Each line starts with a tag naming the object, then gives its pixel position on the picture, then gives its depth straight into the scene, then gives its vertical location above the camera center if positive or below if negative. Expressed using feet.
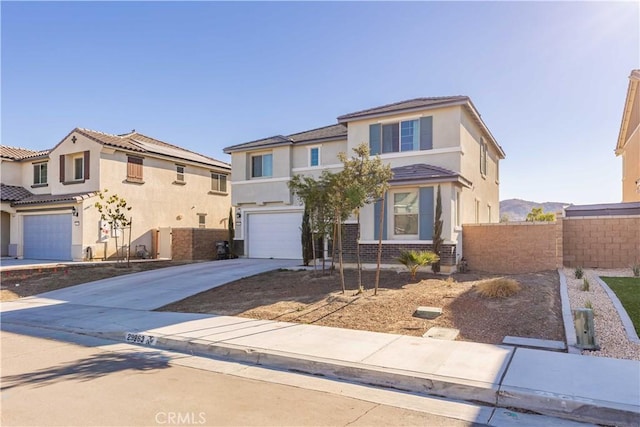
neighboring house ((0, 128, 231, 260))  75.72 +5.72
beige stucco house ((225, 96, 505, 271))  51.29 +7.12
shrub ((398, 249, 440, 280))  44.42 -3.74
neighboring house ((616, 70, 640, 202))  72.38 +15.05
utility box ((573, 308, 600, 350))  22.94 -5.65
